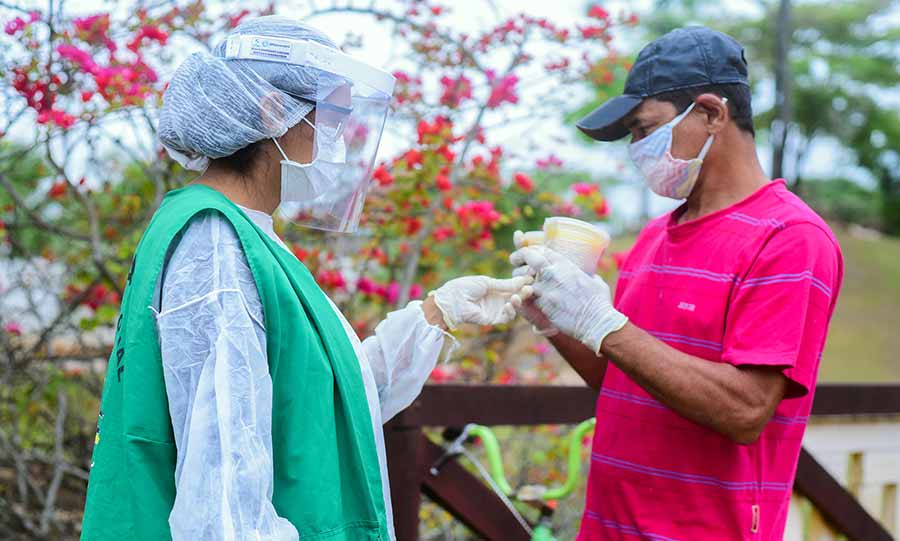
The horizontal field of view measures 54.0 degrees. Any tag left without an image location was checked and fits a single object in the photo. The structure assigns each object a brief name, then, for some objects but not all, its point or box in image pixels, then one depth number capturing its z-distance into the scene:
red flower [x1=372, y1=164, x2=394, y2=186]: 3.60
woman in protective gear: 1.33
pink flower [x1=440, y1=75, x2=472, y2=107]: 3.87
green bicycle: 2.49
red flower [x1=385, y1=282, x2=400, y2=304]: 3.88
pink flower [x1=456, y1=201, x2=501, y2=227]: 3.84
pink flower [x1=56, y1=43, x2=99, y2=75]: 3.01
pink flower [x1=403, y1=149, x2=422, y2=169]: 3.57
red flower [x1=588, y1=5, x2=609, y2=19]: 3.92
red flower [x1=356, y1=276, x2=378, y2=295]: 3.85
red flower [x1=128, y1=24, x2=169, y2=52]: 3.16
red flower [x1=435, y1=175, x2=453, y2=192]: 3.63
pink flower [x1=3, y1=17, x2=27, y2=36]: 3.01
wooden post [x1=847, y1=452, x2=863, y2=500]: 3.47
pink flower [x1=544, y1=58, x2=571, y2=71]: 3.90
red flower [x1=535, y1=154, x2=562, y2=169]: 4.16
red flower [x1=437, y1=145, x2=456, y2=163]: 3.58
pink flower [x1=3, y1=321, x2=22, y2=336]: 3.77
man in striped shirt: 1.83
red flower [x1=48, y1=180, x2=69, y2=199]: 3.69
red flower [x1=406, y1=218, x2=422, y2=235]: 3.80
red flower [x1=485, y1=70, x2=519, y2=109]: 3.80
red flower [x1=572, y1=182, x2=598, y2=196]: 4.14
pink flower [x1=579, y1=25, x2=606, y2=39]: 3.89
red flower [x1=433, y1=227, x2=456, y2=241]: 3.97
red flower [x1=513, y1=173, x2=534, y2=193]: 4.06
